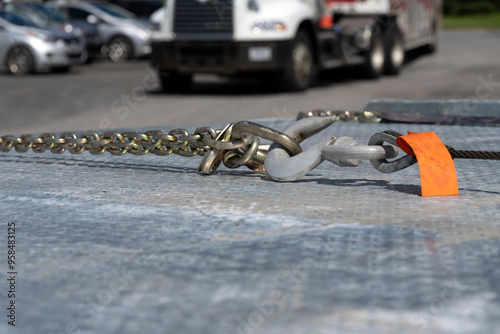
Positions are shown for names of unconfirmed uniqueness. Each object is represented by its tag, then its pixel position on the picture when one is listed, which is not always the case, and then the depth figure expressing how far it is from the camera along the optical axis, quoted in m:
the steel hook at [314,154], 2.12
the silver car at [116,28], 19.81
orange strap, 2.10
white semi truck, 11.61
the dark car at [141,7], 21.67
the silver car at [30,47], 16.03
